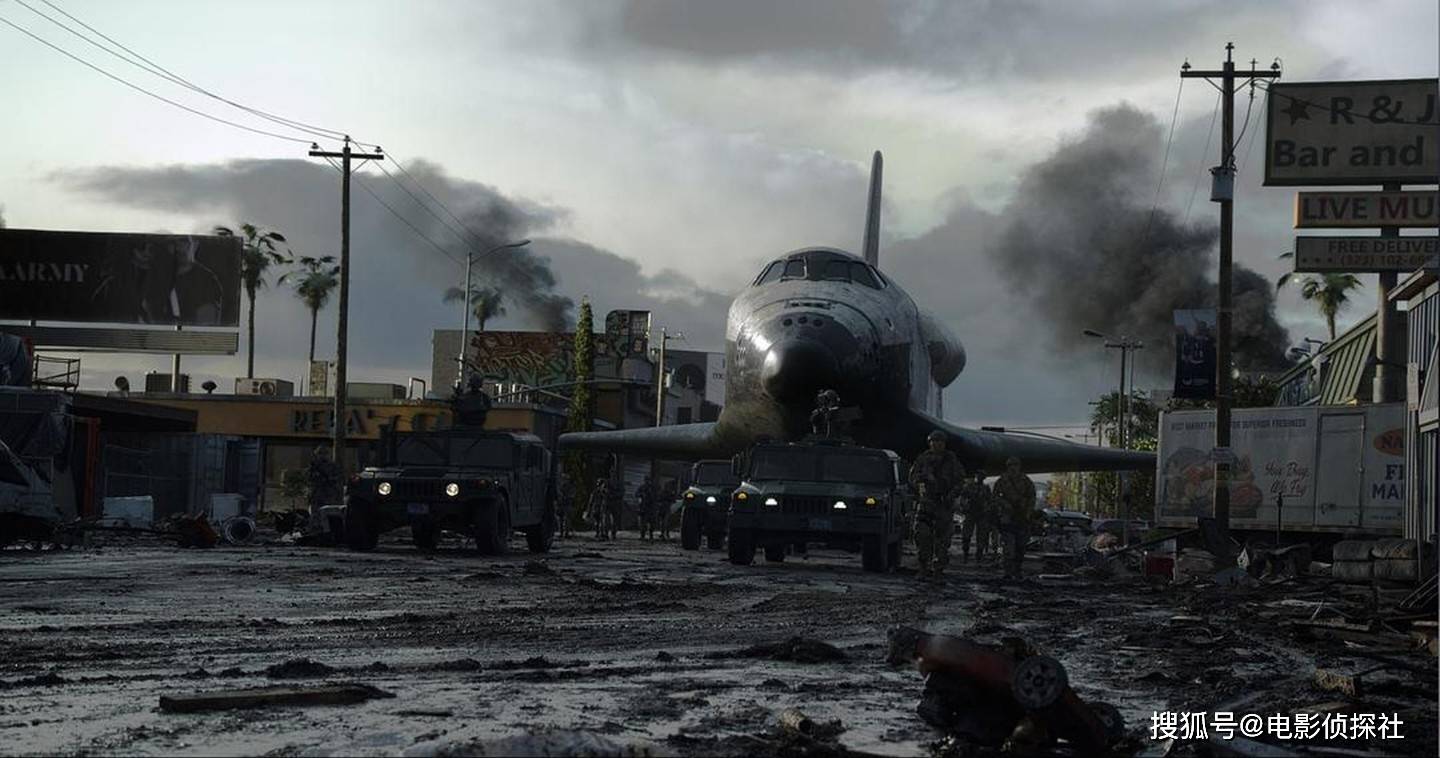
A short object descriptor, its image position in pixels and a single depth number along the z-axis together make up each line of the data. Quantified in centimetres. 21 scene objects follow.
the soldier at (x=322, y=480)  2998
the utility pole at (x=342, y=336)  3875
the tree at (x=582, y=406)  5509
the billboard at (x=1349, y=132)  3017
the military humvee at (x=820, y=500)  2005
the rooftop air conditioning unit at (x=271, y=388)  6744
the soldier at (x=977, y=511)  2444
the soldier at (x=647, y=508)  3773
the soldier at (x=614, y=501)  3784
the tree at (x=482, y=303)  10856
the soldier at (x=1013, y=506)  2041
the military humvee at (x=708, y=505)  2777
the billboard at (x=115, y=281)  5541
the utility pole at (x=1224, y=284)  2451
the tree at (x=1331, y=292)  7050
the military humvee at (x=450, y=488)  2139
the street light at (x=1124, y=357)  7450
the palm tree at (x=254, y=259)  8606
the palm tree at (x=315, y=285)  9388
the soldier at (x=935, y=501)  1897
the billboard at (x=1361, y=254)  2806
